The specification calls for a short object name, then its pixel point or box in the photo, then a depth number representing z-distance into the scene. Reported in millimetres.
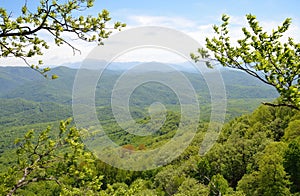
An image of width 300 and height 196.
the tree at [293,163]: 30594
